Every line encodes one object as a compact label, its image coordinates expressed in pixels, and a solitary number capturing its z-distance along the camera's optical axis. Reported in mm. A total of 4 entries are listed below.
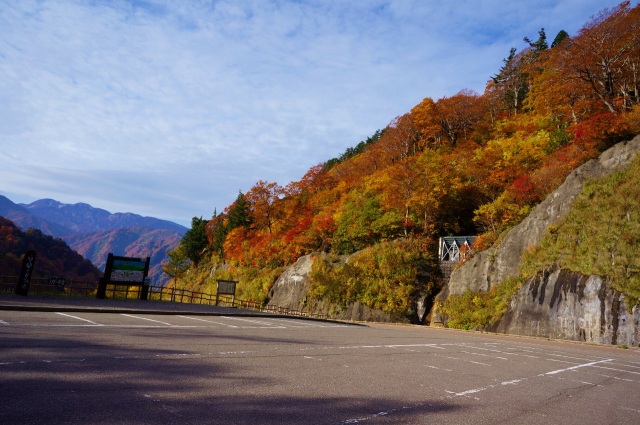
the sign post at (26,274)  18797
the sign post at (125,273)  22453
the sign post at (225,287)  28297
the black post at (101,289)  21828
